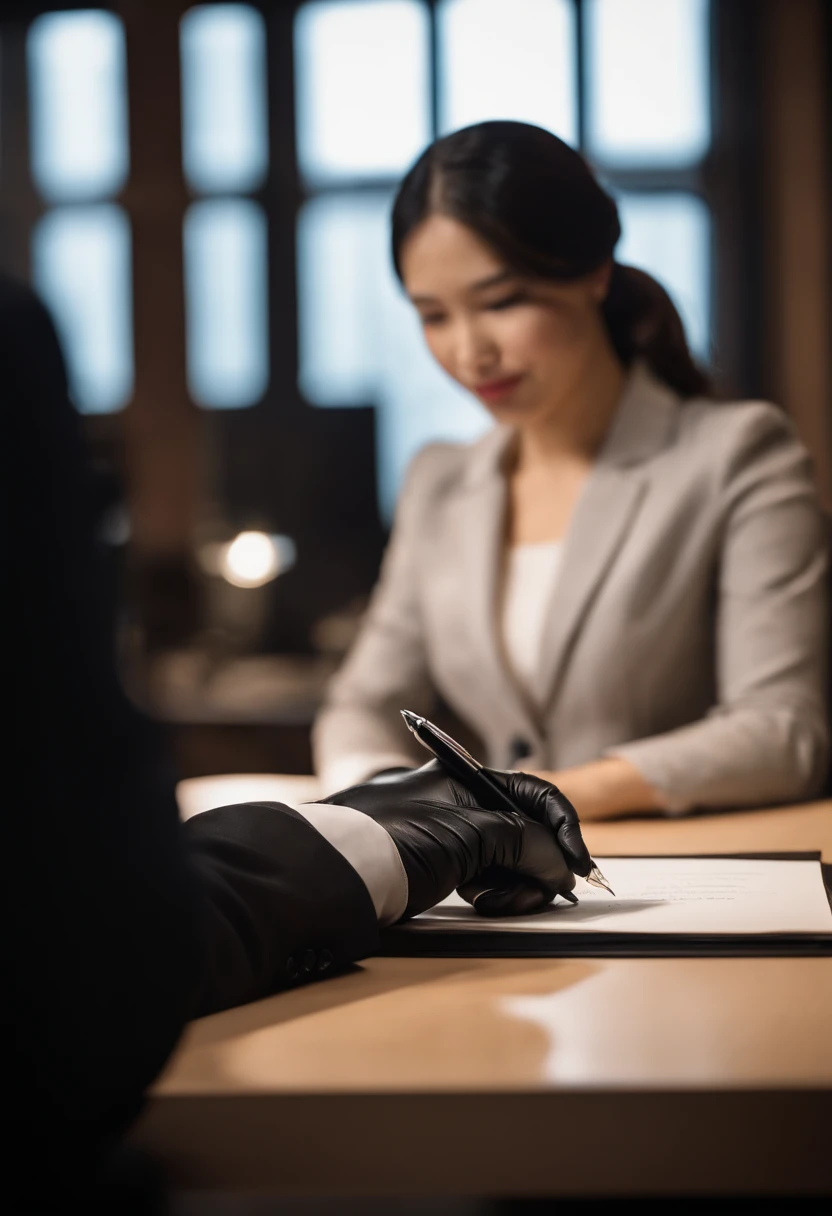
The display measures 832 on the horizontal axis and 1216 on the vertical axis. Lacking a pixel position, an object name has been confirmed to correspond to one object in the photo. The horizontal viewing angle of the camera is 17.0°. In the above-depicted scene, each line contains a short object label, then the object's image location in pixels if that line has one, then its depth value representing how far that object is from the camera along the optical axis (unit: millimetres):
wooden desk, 1159
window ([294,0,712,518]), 4906
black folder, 1313
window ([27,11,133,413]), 5430
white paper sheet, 1342
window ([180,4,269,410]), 5282
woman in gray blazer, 1831
